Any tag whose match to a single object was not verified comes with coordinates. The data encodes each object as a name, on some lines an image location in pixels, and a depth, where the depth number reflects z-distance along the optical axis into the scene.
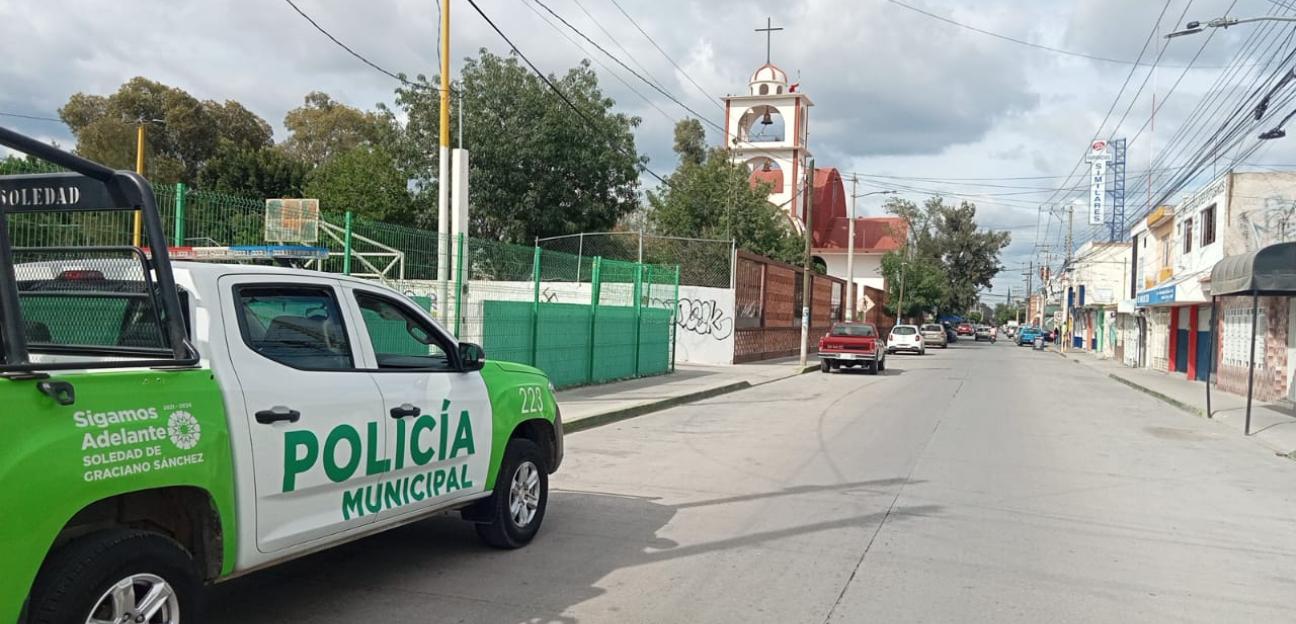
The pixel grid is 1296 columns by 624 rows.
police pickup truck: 3.21
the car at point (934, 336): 56.56
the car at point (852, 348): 27.89
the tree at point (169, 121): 49.44
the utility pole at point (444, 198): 12.51
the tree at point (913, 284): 66.81
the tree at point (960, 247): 85.50
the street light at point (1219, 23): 13.92
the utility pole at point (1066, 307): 63.38
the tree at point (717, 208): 43.22
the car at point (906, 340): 44.97
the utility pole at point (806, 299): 30.33
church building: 58.91
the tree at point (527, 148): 38.62
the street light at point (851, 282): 45.98
